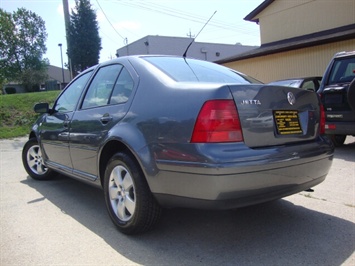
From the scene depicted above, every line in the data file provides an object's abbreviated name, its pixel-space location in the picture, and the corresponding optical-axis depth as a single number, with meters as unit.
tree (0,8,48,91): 54.47
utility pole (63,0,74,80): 16.53
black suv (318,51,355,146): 6.12
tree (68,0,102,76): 26.83
